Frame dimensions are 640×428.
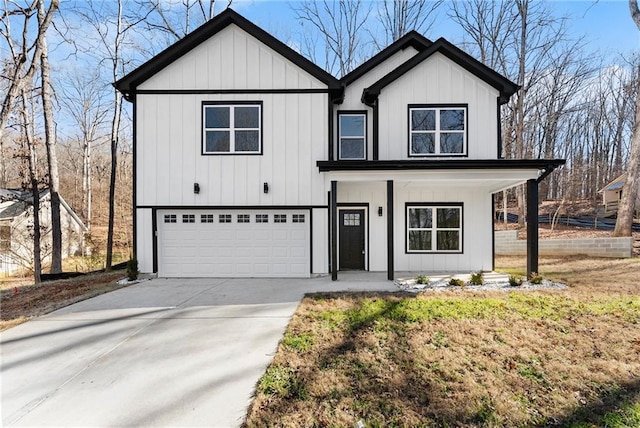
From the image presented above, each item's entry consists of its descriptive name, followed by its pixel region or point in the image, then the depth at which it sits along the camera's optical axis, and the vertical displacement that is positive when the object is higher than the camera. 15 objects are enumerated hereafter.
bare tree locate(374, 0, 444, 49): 18.41 +11.06
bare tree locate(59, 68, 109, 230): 21.53 +7.01
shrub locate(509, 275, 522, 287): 8.03 -1.69
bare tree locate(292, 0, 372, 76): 20.08 +10.60
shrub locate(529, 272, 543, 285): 8.09 -1.64
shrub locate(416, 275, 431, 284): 8.24 -1.68
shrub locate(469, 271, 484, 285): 8.18 -1.67
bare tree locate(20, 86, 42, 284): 12.42 +1.26
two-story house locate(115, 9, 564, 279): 9.83 +1.94
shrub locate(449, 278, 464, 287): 8.06 -1.71
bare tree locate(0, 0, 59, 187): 10.55 +5.99
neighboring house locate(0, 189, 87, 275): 16.30 -0.94
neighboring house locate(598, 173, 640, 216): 23.60 +1.28
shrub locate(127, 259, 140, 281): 9.40 -1.63
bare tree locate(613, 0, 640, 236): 13.98 +1.29
